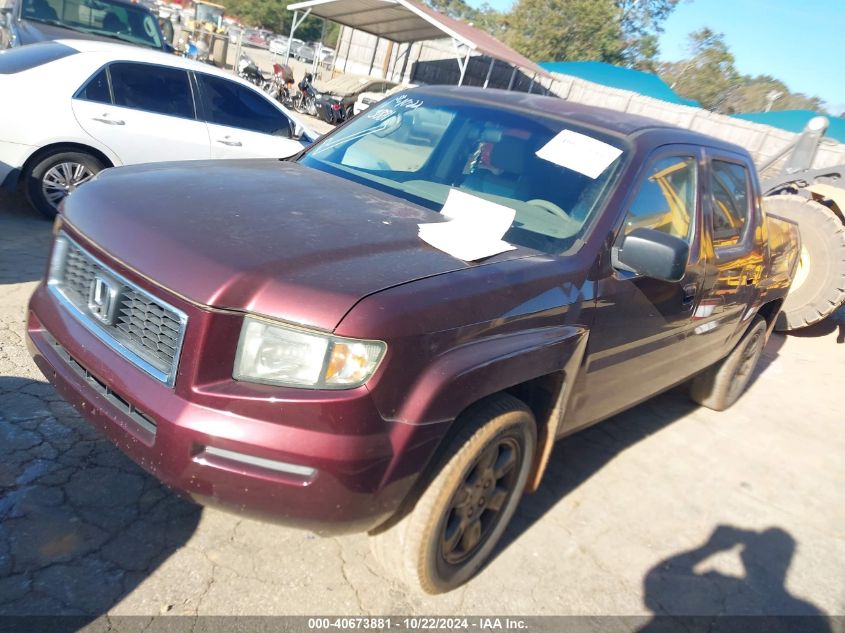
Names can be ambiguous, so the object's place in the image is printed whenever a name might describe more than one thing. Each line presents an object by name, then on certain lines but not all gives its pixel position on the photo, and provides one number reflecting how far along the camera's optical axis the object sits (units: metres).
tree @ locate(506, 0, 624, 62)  45.56
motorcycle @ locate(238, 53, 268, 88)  18.16
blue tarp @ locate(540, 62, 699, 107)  25.30
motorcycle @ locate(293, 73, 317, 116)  18.03
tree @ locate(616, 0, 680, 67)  50.69
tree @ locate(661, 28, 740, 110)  55.03
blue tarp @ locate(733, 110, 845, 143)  20.64
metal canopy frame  18.44
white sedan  5.41
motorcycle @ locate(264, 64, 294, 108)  18.58
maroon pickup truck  2.00
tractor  7.31
